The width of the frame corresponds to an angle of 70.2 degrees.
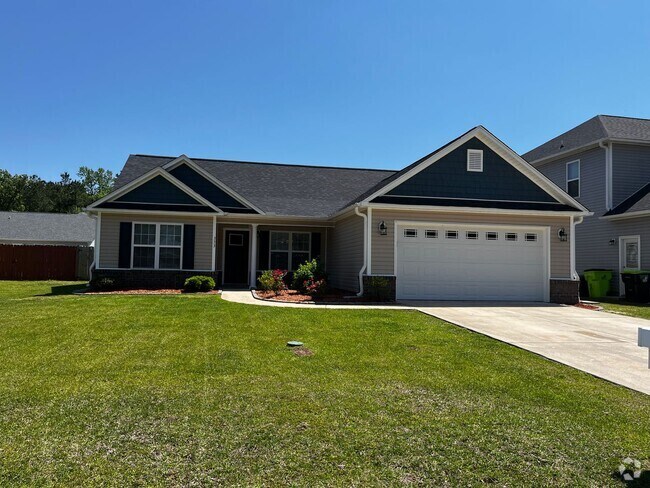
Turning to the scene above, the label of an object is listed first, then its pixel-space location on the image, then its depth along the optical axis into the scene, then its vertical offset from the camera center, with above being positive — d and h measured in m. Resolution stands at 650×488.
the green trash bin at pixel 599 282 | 18.55 -0.71
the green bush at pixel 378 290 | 14.03 -0.91
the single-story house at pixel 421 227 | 14.85 +1.10
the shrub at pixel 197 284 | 15.50 -0.92
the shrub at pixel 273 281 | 15.33 -0.78
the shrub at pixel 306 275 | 16.28 -0.57
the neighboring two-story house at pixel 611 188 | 18.16 +3.26
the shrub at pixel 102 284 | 15.40 -0.97
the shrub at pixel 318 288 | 14.76 -0.95
